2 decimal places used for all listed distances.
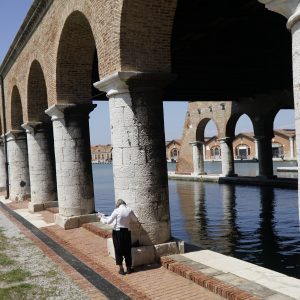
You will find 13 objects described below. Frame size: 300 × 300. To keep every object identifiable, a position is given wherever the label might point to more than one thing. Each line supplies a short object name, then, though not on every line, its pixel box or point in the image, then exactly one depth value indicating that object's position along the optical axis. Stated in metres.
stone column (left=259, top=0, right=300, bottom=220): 4.08
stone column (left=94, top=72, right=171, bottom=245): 8.07
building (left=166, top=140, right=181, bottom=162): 94.56
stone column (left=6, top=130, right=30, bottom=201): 20.30
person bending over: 7.57
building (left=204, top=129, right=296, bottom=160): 69.57
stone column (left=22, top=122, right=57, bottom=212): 16.42
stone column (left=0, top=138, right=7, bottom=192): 27.27
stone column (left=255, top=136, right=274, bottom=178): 27.94
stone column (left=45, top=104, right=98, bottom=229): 12.22
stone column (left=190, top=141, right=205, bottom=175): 35.03
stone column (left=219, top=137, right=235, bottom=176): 31.41
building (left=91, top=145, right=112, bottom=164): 160.25
